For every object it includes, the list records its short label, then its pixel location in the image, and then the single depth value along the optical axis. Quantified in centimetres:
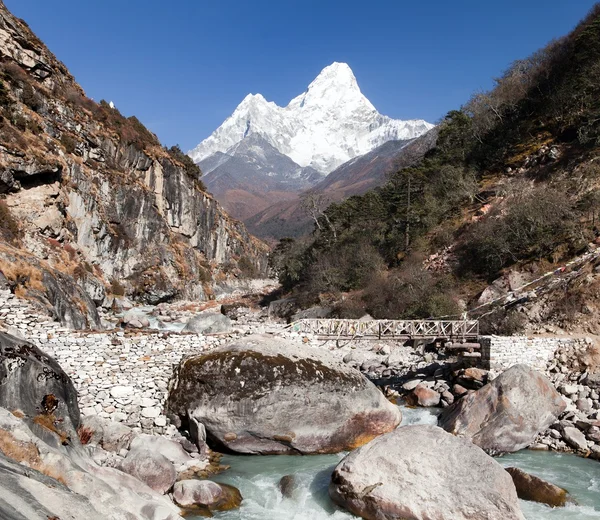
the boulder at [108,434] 1166
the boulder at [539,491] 1016
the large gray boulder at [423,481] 879
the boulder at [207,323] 2381
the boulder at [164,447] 1148
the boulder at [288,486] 1062
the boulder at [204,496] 988
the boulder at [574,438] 1319
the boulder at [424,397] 1697
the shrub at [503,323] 2144
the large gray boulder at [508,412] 1324
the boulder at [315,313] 3225
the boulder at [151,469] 1006
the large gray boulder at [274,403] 1293
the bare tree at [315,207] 4462
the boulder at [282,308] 3728
